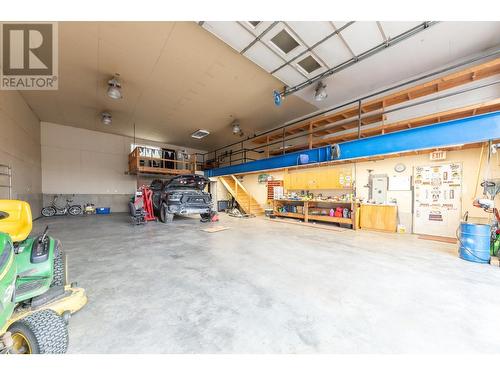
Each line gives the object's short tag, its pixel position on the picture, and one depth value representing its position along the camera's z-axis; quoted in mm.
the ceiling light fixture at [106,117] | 8251
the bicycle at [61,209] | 9383
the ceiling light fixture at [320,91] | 5898
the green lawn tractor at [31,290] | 1086
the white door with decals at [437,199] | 5023
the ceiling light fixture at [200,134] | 10594
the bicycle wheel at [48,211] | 9242
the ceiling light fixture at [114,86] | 5644
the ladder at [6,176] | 5432
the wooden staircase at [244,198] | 10305
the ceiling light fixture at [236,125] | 9356
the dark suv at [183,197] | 6801
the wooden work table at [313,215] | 6601
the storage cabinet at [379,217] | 5910
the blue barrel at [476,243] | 3322
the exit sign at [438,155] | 5215
